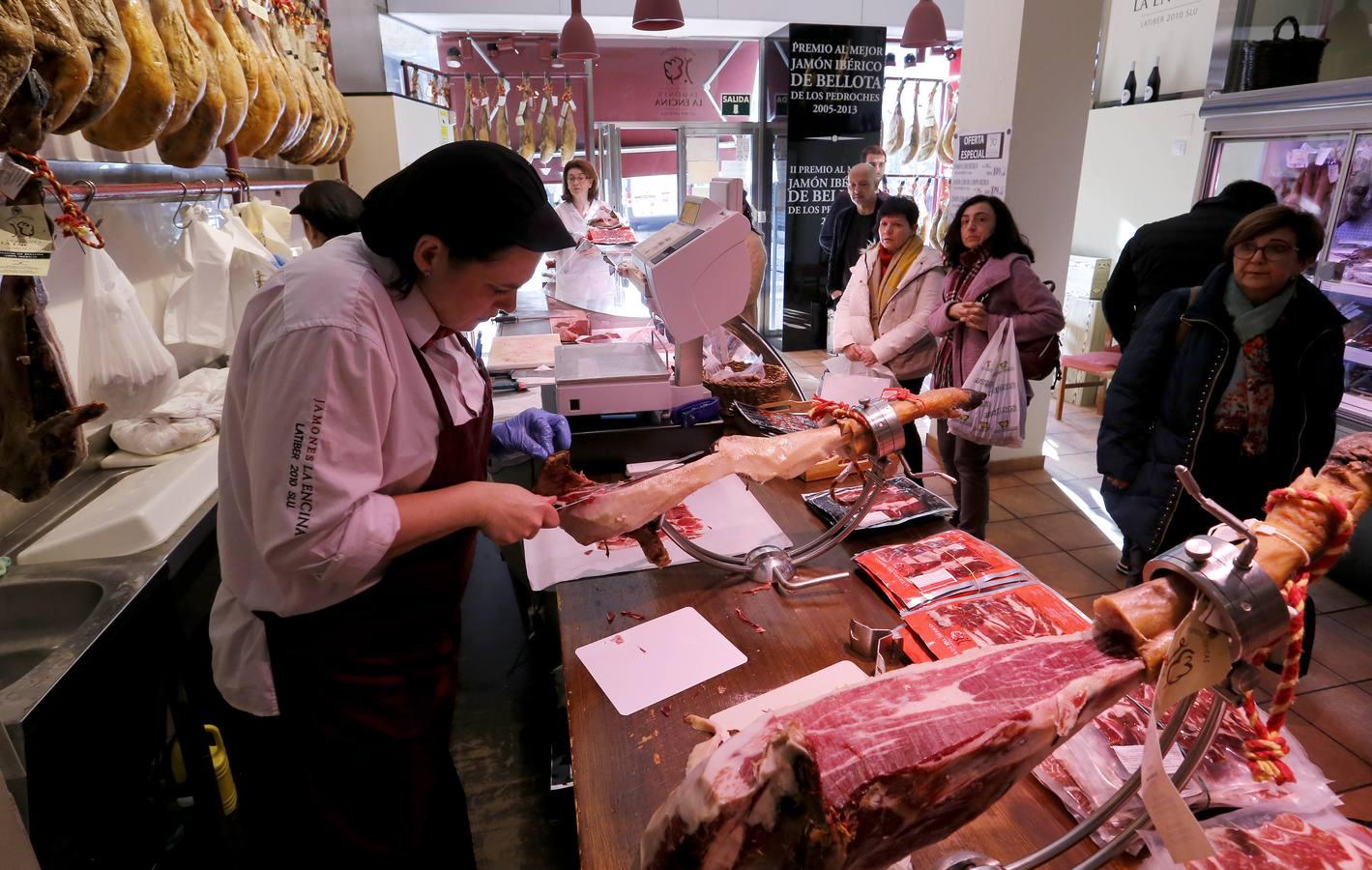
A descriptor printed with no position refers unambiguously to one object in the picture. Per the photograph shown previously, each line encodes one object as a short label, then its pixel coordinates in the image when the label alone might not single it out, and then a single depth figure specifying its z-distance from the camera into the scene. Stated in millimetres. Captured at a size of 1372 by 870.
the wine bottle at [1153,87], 6082
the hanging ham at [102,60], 1587
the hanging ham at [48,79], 1396
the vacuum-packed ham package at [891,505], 1974
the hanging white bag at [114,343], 1845
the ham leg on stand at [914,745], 739
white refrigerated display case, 3516
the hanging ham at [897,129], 8391
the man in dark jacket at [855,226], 5562
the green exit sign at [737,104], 8414
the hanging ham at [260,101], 2686
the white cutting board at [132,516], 1782
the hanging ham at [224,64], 2303
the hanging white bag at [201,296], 2625
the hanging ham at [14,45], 1279
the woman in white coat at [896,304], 3756
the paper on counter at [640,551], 1812
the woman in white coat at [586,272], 4918
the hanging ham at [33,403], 1444
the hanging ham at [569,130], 7734
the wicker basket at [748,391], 2710
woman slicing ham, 1146
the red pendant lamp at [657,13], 4012
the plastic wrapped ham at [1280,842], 1018
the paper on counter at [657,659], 1377
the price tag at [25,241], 1303
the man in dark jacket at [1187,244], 3480
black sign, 7277
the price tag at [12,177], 1311
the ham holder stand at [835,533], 1579
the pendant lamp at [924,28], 4902
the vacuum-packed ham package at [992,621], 1438
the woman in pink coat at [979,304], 3295
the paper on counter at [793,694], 1294
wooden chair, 5301
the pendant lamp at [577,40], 4684
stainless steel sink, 1657
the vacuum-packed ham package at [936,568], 1629
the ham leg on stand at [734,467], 1492
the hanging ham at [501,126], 7602
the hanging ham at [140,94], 1838
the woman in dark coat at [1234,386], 2336
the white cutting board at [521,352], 3379
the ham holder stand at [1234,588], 756
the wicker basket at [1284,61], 3863
